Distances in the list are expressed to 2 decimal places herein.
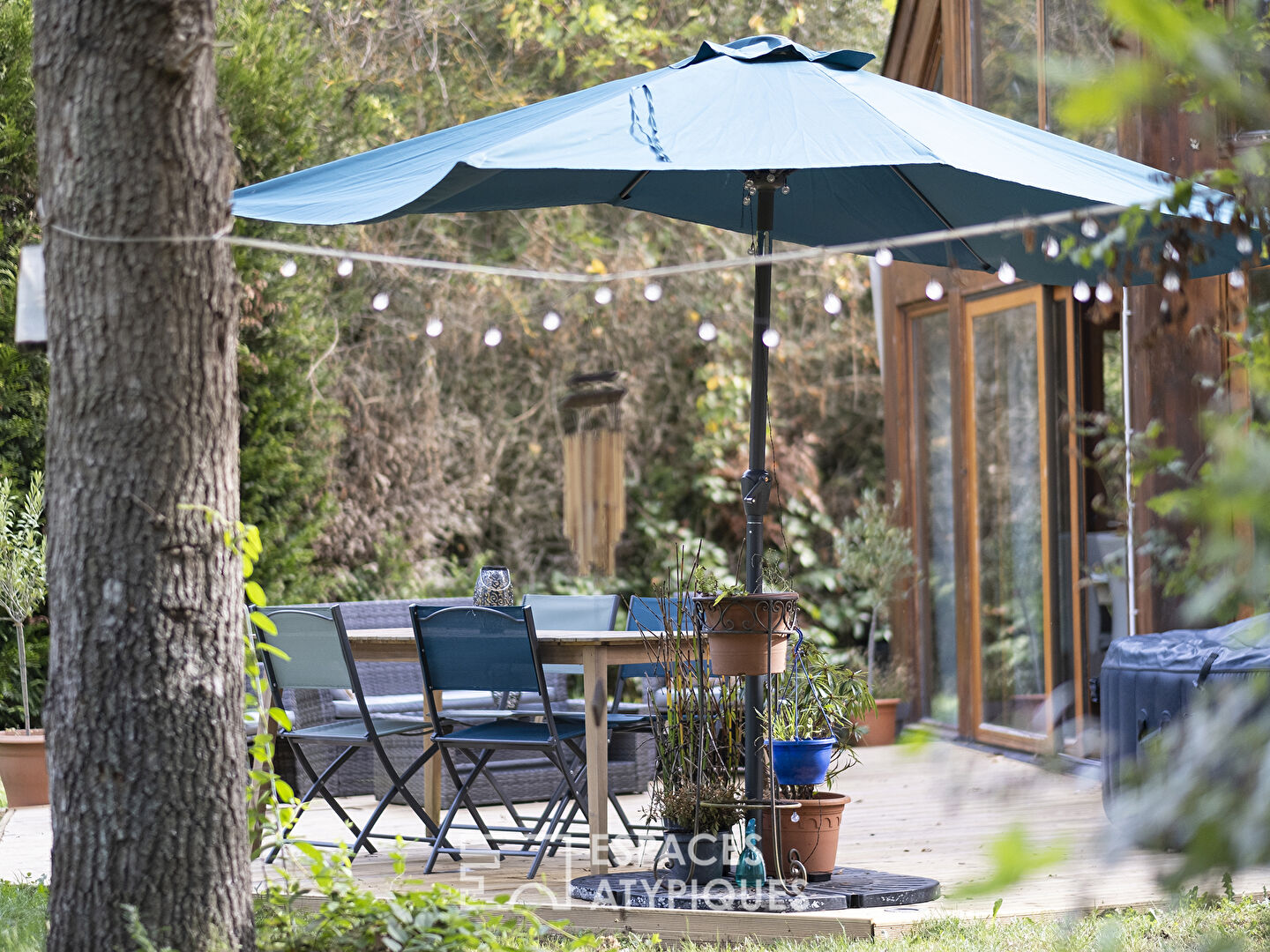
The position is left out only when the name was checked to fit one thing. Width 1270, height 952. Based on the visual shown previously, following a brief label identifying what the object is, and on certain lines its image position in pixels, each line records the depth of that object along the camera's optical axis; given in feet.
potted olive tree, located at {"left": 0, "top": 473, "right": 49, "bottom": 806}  38.45
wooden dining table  26.76
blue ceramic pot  25.09
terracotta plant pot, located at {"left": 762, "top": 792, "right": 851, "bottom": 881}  24.93
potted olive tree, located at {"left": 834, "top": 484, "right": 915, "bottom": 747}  50.42
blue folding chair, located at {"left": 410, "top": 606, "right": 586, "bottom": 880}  26.55
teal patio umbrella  21.21
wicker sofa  36.14
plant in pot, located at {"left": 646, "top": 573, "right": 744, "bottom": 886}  24.90
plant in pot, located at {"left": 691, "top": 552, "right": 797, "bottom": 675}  24.03
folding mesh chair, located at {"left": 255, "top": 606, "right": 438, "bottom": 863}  27.68
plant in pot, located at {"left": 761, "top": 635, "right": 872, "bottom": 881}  24.99
